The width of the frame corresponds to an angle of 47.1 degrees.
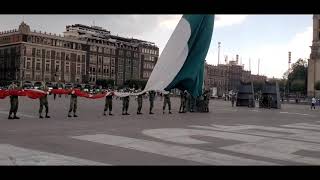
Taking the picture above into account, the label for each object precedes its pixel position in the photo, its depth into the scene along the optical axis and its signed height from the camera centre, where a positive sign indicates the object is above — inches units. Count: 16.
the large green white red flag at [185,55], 683.2 +67.2
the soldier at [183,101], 866.8 -28.2
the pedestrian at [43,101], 620.4 -23.8
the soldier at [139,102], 773.2 -29.6
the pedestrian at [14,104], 582.0 -27.5
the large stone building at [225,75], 5116.8 +216.5
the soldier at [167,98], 837.8 -20.9
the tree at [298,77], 3491.8 +147.8
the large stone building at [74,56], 3685.6 +359.4
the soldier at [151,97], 803.1 -19.3
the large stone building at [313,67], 2826.8 +189.4
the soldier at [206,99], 893.3 -23.5
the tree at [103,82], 3939.5 +64.8
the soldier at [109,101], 723.3 -25.6
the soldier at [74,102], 662.7 -26.1
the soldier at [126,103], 755.1 -30.2
